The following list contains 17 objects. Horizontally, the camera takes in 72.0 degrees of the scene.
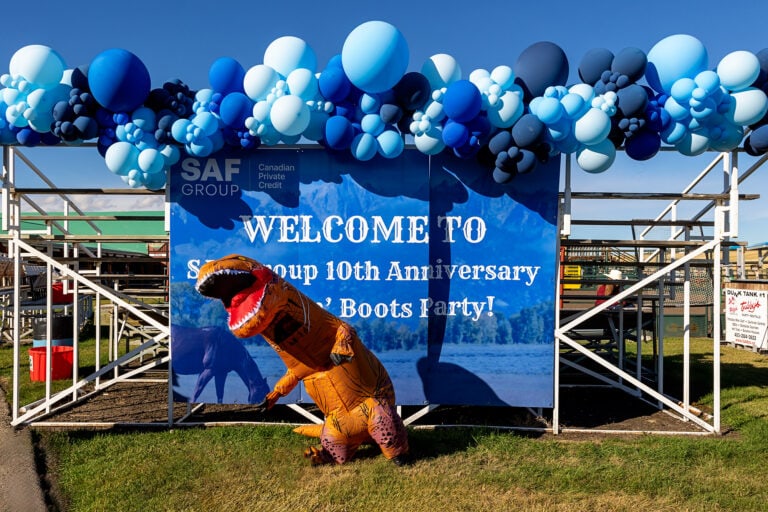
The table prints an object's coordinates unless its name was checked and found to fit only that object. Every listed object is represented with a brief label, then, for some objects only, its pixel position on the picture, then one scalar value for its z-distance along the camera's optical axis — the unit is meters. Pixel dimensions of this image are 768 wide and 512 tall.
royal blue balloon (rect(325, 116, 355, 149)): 5.23
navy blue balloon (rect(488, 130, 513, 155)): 5.28
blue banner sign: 5.77
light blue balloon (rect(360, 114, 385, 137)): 5.27
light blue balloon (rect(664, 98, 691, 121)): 5.22
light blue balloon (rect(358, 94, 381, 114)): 5.23
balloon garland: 5.05
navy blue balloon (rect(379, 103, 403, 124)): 5.15
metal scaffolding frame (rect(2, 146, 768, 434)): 5.78
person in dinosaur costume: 4.28
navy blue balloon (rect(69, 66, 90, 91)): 5.13
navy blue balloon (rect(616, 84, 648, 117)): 5.06
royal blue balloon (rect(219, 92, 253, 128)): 5.23
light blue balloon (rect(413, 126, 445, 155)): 5.24
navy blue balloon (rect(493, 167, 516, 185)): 5.41
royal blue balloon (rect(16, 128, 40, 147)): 5.38
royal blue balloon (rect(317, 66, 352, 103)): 5.09
